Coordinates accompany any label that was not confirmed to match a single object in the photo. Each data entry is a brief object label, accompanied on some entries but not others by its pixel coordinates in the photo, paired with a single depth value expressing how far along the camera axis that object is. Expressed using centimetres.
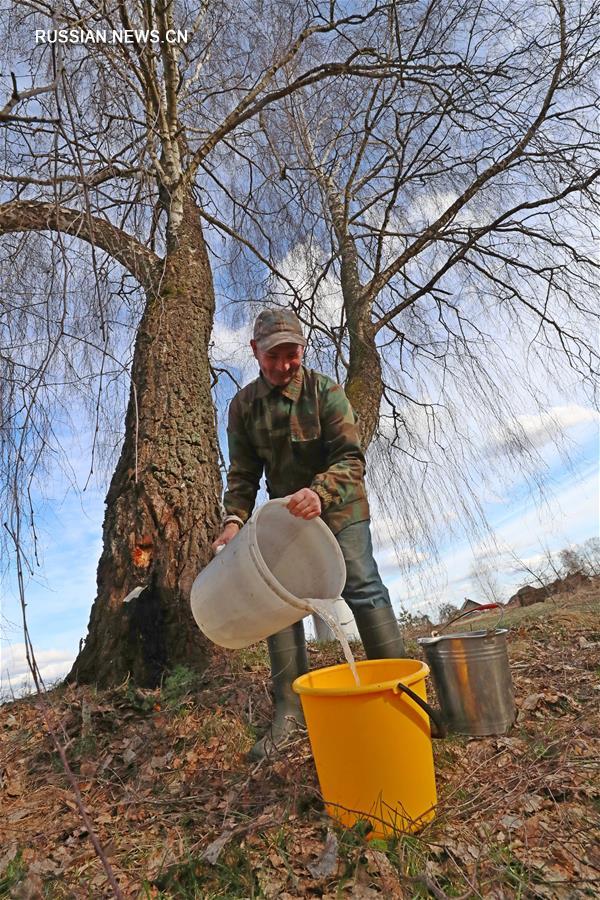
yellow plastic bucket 184
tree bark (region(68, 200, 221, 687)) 316
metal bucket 249
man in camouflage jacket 253
